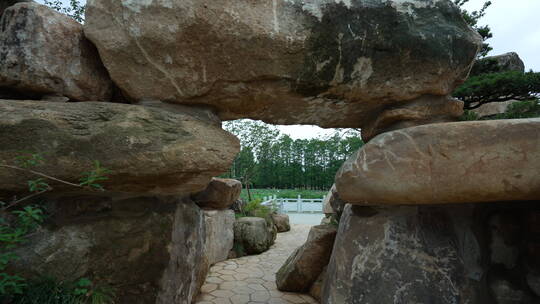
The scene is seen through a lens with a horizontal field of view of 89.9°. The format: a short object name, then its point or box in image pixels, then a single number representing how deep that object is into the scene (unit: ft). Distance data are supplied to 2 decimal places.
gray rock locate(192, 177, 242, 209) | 13.37
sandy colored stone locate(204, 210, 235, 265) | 13.82
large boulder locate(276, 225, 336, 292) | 8.63
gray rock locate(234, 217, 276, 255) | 16.83
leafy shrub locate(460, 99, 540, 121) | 9.90
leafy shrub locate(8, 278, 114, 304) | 3.50
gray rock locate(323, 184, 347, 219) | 7.80
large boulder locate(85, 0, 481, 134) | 4.48
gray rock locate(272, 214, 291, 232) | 25.84
